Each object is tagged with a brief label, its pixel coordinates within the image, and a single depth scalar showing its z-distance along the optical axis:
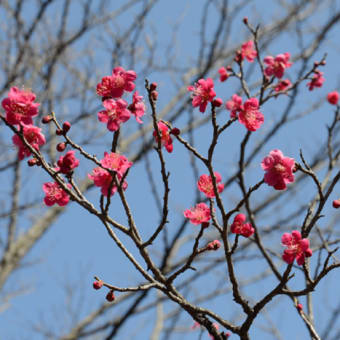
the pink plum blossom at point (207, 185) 2.01
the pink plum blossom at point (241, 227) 1.99
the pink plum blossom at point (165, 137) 2.02
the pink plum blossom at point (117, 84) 2.00
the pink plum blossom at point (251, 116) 2.03
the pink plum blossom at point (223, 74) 2.28
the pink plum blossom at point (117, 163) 1.96
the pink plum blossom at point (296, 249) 1.96
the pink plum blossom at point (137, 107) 2.01
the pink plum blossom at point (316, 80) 2.29
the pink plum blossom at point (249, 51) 2.37
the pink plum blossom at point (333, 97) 2.31
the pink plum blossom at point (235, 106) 2.05
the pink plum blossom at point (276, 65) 2.27
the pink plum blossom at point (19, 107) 1.97
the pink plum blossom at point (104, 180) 1.97
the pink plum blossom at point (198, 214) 2.00
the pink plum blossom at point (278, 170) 1.98
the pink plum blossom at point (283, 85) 2.28
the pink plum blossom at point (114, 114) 1.98
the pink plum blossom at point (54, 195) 2.01
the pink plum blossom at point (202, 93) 2.02
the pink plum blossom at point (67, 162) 1.96
